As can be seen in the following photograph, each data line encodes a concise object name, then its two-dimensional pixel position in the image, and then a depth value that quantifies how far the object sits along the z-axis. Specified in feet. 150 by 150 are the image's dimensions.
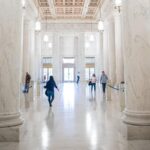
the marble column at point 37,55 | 94.94
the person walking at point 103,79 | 50.52
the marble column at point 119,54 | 61.87
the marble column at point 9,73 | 15.90
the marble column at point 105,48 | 84.07
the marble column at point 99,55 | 99.50
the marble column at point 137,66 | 16.21
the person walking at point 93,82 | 54.74
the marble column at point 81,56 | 107.86
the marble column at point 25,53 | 70.95
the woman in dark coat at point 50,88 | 33.38
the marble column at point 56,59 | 106.52
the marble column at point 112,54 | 71.20
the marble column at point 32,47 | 78.64
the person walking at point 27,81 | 51.98
